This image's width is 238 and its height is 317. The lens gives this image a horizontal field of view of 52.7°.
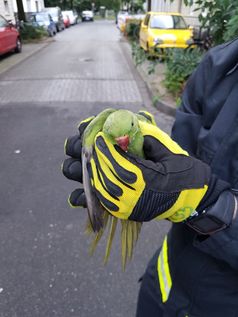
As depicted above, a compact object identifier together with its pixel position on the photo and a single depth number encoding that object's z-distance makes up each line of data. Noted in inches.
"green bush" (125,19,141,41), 564.0
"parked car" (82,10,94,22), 1631.0
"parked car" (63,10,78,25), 1094.1
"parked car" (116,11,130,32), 697.8
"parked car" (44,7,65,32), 785.4
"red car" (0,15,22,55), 358.3
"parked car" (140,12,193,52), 336.5
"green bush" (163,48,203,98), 218.1
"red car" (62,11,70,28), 977.7
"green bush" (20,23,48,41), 546.1
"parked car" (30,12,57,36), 643.6
